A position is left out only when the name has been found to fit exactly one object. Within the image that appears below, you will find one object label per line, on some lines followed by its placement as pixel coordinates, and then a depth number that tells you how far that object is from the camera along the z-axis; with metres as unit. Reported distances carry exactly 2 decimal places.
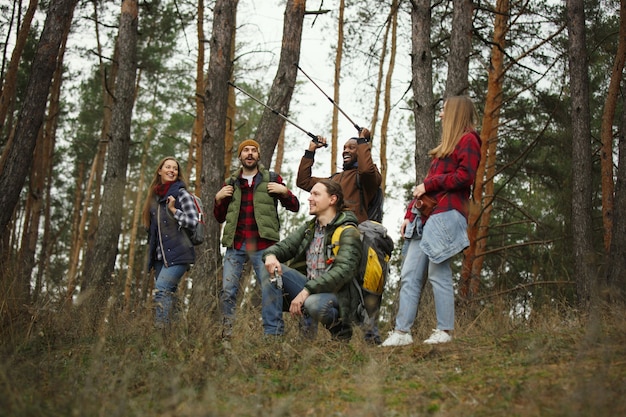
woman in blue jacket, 6.76
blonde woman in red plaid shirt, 5.08
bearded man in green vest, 6.49
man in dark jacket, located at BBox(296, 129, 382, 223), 6.43
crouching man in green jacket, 5.20
